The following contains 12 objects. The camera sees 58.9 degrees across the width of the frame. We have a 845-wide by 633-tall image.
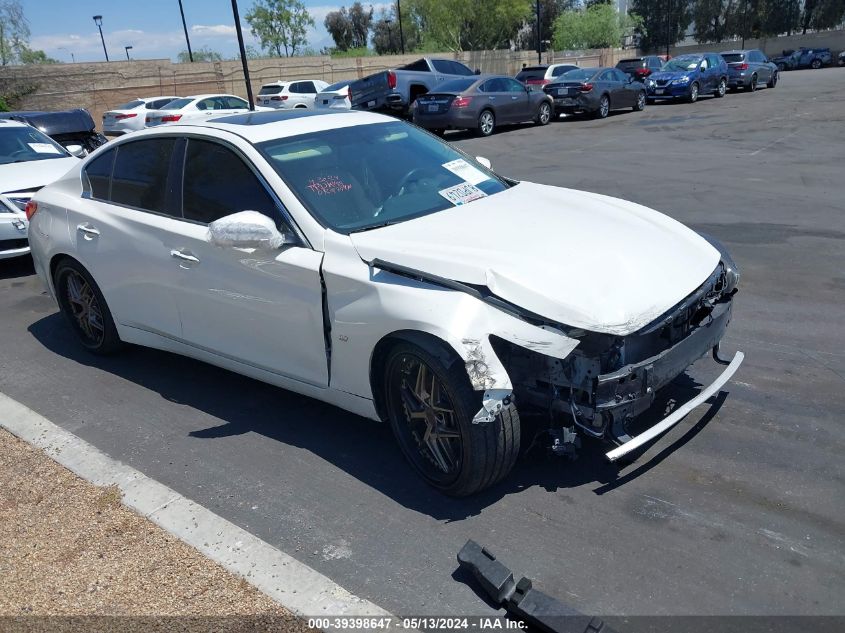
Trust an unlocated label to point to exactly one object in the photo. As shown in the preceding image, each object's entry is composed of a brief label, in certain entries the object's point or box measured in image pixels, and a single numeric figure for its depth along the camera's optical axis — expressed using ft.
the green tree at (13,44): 121.70
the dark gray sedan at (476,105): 62.69
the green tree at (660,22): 252.42
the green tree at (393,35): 262.47
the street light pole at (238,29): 55.47
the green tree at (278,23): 225.35
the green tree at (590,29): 231.03
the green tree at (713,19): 247.50
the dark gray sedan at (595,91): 73.97
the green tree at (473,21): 215.31
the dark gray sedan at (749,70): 97.40
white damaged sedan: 10.89
